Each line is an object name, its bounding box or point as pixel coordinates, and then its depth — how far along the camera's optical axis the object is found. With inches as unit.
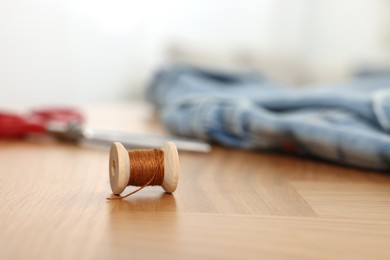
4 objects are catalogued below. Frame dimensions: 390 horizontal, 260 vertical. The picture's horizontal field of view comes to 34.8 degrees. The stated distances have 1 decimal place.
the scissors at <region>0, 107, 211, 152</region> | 38.1
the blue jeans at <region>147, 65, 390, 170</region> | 33.4
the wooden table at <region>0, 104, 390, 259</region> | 18.6
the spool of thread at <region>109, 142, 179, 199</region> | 24.6
